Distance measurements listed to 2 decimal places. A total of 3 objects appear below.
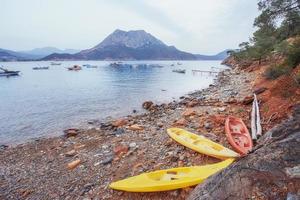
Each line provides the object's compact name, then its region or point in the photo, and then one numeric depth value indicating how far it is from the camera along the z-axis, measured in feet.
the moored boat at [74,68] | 276.00
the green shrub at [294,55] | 44.68
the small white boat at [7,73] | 189.78
